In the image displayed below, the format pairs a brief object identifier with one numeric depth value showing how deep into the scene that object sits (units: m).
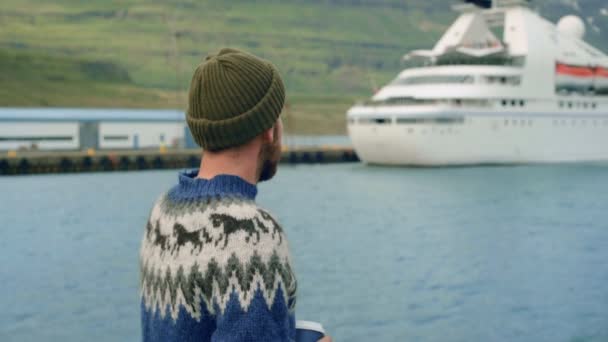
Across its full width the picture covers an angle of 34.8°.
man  1.92
